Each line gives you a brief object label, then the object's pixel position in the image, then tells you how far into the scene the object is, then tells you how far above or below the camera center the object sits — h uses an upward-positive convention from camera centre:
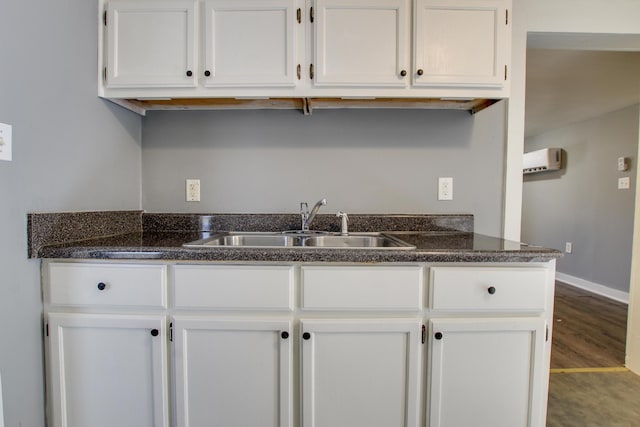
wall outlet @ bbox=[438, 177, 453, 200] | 1.61 +0.06
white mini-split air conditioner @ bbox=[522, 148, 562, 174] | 4.10 +0.56
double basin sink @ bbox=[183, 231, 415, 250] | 1.48 -0.19
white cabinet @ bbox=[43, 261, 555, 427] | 1.03 -0.47
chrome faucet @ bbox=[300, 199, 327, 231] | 1.45 -0.07
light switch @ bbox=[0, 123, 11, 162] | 0.92 +0.16
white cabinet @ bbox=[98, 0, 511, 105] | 1.29 +0.64
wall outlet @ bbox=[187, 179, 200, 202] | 1.62 +0.05
